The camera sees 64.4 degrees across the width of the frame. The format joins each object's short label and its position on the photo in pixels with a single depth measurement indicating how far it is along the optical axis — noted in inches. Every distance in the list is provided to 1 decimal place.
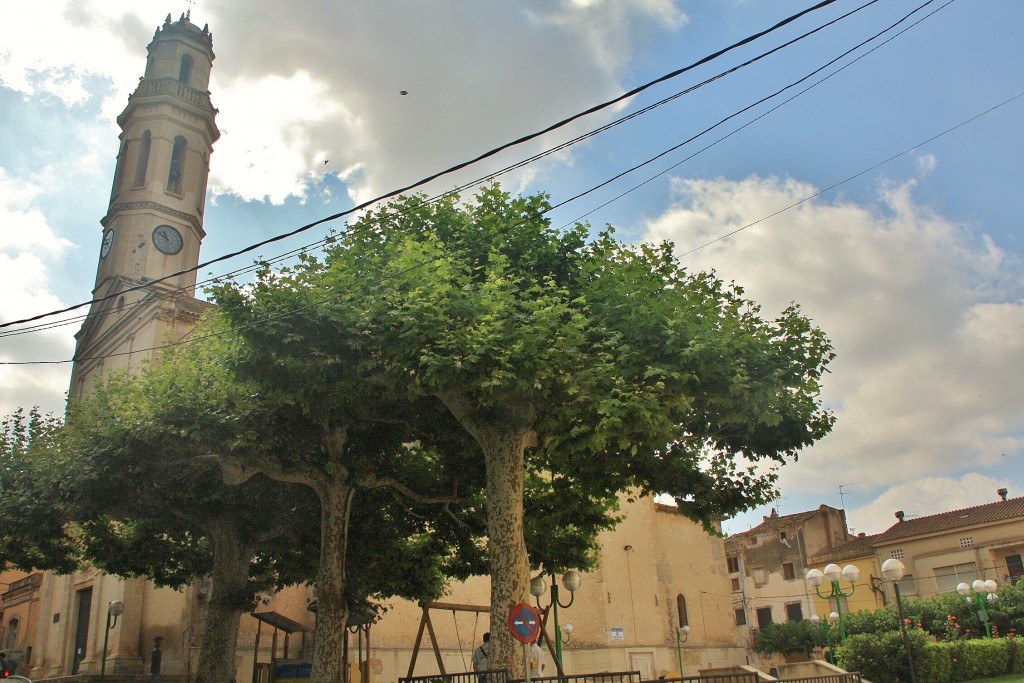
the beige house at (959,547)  1631.4
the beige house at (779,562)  2009.1
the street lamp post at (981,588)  1004.6
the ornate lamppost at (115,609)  881.5
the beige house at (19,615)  1325.0
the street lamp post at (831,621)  1145.4
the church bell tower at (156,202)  1214.3
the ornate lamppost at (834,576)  725.9
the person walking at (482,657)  594.5
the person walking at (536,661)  571.9
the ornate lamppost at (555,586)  649.6
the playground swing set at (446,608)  684.4
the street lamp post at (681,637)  1273.5
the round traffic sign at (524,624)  481.7
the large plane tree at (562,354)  518.3
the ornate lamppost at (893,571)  708.0
